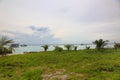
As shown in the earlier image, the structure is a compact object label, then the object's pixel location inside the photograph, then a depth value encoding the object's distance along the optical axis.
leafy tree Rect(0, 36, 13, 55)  7.39
